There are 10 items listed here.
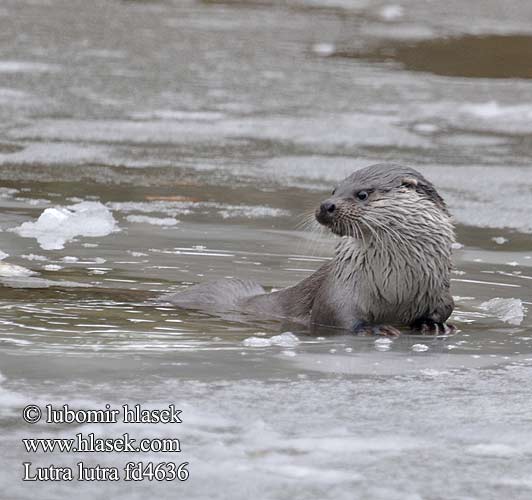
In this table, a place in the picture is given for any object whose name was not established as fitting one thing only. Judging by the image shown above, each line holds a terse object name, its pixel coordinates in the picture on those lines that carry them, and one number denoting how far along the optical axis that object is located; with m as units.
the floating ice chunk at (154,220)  12.08
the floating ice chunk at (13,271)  9.88
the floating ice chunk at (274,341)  8.00
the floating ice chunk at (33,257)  10.55
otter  8.92
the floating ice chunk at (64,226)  11.39
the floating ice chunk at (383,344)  8.10
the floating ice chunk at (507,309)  9.05
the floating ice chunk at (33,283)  9.57
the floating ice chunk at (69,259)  10.54
